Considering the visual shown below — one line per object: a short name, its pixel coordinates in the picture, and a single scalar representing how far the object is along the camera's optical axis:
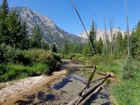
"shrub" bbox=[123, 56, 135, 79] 8.54
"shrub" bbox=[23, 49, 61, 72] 12.15
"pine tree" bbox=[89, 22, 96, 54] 33.37
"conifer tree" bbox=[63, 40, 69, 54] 53.87
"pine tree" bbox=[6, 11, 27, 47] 23.64
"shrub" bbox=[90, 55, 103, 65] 20.50
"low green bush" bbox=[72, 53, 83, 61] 37.95
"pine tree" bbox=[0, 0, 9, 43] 24.05
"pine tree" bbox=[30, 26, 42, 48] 37.47
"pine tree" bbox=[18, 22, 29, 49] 29.55
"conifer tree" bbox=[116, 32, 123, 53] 41.74
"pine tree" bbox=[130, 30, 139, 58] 27.55
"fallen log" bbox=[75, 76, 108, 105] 5.32
